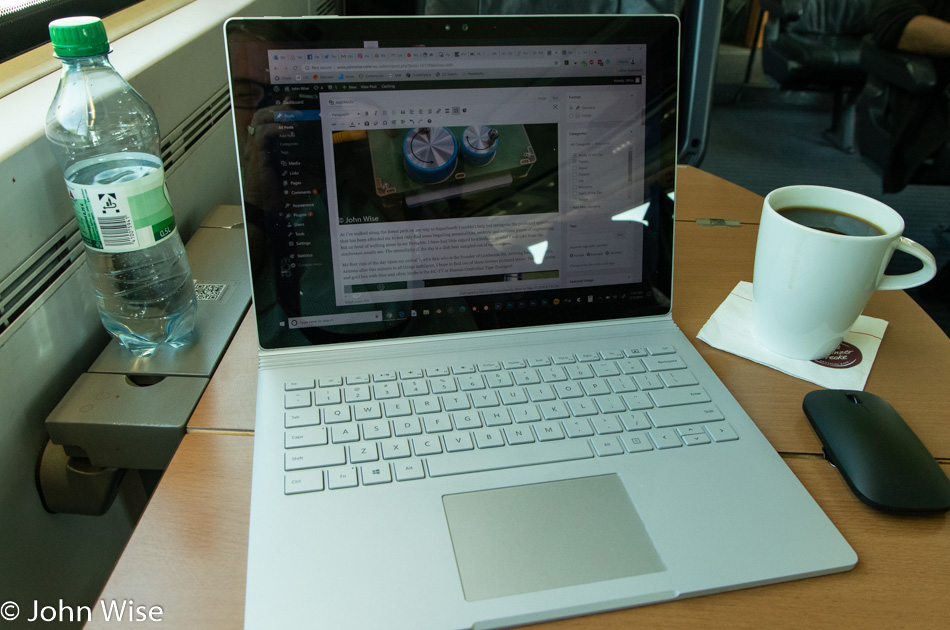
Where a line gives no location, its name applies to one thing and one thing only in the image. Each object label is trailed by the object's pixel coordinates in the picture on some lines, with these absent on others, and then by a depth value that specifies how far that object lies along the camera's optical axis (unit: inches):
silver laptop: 16.3
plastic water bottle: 21.5
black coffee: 23.5
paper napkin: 23.6
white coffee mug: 21.6
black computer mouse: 18.0
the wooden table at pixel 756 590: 15.6
